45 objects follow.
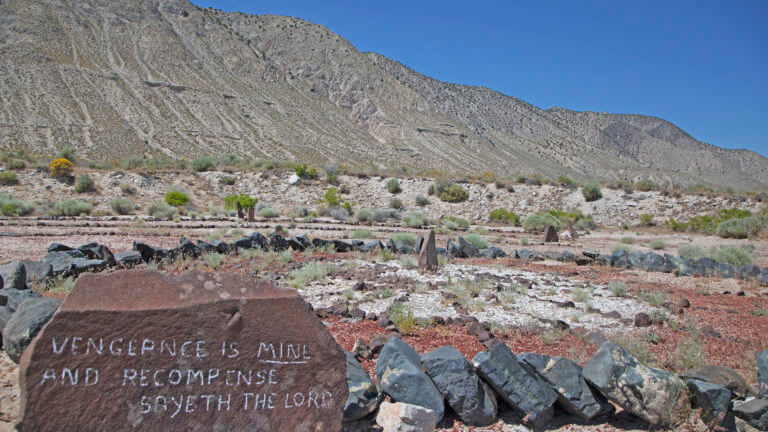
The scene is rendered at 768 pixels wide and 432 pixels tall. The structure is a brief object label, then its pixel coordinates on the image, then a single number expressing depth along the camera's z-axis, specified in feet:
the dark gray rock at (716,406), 13.60
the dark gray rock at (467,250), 50.03
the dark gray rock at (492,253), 49.98
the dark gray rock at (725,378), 14.84
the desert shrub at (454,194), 108.58
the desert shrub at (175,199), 90.17
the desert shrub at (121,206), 80.28
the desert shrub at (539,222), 85.81
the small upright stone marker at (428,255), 37.47
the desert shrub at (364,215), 88.17
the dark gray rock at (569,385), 13.98
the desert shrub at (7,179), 86.69
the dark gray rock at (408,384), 13.64
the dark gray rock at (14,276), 23.26
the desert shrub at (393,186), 113.19
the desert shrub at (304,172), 115.03
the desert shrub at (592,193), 107.04
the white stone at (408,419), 12.49
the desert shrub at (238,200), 88.77
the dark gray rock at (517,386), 13.83
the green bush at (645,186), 106.01
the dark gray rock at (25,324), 13.80
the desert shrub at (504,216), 97.50
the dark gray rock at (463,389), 13.70
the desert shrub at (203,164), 112.28
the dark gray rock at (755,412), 13.70
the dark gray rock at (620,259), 45.47
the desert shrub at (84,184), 89.30
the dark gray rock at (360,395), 12.92
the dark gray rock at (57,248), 35.78
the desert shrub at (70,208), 73.51
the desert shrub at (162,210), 76.36
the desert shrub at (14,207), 68.44
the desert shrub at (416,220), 84.38
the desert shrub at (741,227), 72.59
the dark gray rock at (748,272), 37.68
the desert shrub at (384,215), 90.27
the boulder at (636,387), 13.62
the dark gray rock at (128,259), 34.12
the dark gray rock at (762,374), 14.73
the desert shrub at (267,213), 85.53
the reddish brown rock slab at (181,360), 9.61
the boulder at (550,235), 70.03
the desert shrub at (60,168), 91.45
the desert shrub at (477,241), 57.26
